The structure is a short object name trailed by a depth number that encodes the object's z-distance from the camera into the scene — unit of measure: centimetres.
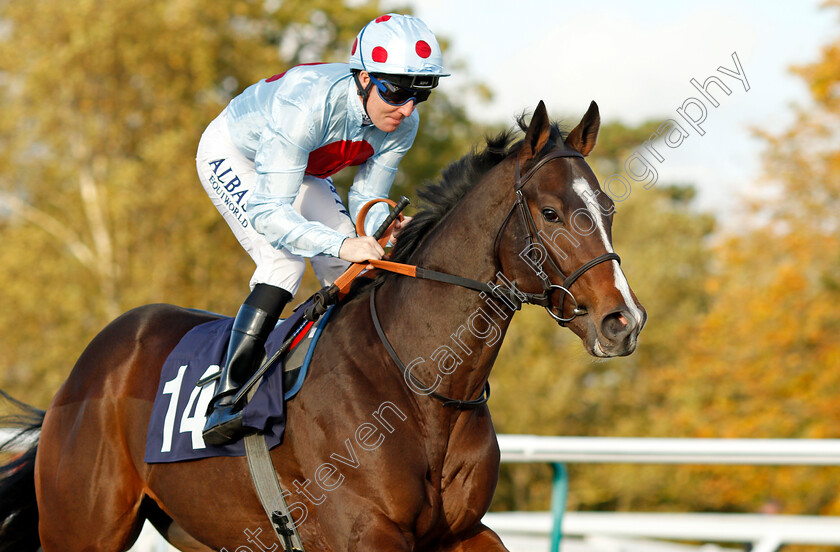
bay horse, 565
